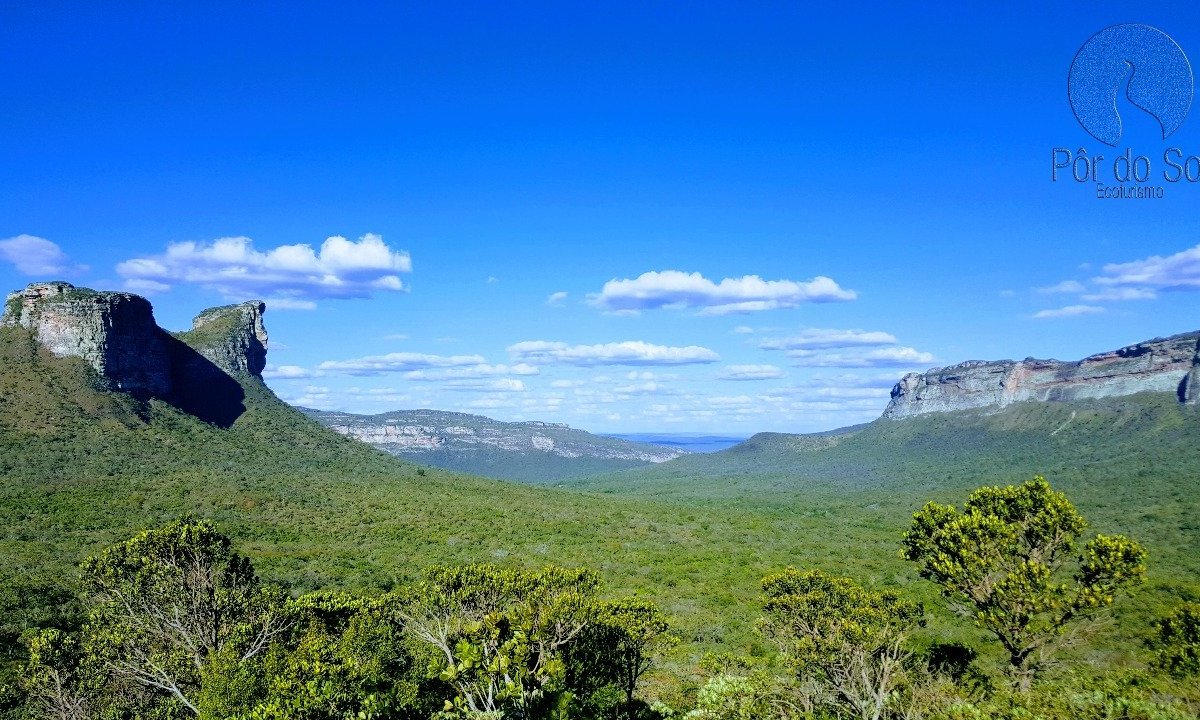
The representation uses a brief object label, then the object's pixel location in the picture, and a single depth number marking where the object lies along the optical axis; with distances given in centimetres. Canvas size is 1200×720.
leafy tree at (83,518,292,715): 2266
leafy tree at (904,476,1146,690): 2236
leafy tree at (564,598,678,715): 2388
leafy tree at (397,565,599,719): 1681
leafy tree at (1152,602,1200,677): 2320
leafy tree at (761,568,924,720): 2038
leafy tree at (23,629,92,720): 2014
